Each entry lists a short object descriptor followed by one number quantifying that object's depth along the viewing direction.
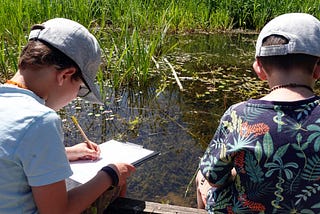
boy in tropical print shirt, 1.13
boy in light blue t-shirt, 1.03
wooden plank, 1.59
